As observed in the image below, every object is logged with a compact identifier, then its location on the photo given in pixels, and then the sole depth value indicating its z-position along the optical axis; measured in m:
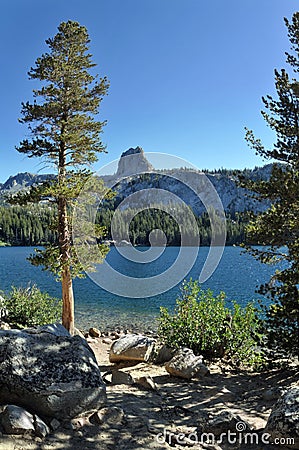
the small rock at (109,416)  5.49
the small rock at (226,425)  5.45
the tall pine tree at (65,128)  12.73
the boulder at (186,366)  8.47
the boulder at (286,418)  4.85
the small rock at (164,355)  10.32
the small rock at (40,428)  4.84
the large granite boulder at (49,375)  5.30
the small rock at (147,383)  7.54
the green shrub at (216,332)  10.02
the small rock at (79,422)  5.24
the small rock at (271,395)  7.07
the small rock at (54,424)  5.09
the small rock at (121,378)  7.81
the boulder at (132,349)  10.38
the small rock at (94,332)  18.25
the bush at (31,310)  15.35
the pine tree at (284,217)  8.16
